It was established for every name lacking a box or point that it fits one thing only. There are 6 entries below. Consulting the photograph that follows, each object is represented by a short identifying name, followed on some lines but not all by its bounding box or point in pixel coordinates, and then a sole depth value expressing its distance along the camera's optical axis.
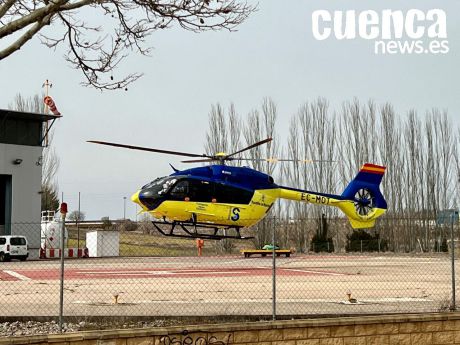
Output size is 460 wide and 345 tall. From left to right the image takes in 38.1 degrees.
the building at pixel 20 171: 45.00
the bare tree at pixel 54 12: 9.66
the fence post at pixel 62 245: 9.06
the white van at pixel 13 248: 38.16
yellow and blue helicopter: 28.48
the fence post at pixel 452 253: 11.23
